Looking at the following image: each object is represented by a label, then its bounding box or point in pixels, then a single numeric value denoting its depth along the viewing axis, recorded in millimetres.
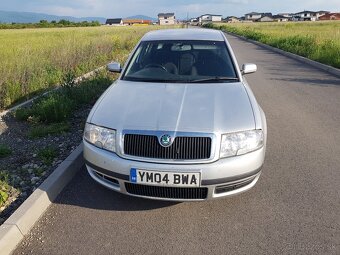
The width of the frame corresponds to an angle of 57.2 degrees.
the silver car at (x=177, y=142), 2734
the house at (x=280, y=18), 132000
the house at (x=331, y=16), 117312
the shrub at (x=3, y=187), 3178
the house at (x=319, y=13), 133500
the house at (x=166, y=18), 136500
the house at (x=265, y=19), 130175
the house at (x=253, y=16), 147100
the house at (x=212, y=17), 165750
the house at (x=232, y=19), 150450
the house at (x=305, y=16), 132612
